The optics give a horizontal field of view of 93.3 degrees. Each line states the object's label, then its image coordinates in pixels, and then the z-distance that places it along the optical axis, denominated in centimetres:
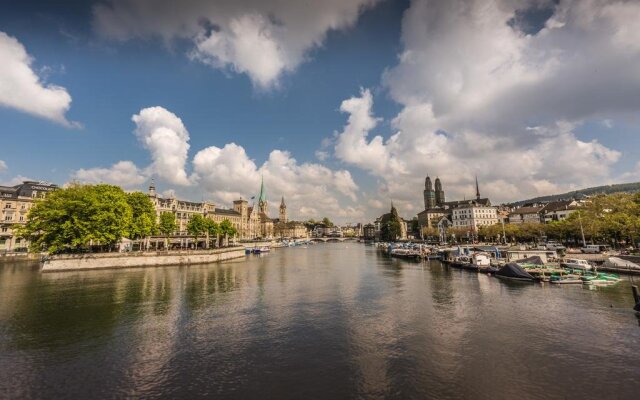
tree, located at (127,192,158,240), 7801
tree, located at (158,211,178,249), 10094
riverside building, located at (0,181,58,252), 9838
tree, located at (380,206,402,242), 19775
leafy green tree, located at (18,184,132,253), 6328
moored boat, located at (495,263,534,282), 4865
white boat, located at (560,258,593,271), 5000
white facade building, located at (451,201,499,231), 16162
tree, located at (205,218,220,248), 10175
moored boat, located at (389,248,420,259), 9819
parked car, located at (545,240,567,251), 7921
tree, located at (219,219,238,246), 11558
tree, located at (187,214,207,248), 9962
